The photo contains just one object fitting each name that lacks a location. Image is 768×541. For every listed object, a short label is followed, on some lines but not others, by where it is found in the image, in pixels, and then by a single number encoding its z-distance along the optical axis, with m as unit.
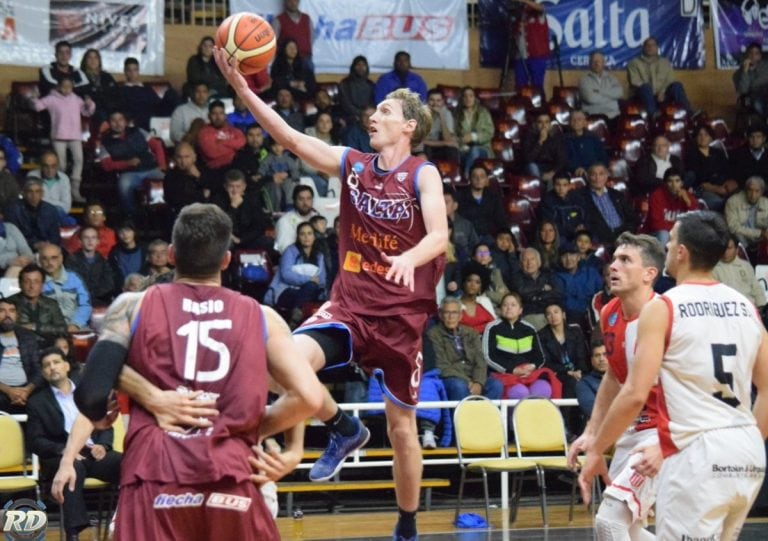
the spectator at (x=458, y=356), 13.18
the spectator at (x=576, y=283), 15.24
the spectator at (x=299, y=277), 13.55
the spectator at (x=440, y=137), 17.73
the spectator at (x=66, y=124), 16.02
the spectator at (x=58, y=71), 16.47
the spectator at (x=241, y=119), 17.06
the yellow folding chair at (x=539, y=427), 12.48
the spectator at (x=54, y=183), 15.09
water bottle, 10.84
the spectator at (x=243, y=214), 14.70
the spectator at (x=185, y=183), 15.23
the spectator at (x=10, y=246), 13.82
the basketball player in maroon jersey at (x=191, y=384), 4.44
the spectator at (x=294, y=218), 14.75
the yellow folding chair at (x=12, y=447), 11.16
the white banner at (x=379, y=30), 19.36
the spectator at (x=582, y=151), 18.31
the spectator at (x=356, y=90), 17.98
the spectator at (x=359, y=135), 16.56
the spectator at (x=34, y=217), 14.37
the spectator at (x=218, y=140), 16.16
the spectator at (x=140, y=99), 17.09
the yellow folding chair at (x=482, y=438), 12.07
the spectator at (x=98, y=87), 16.59
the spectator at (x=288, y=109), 16.59
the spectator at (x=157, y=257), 13.40
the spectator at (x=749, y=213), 17.12
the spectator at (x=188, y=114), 16.64
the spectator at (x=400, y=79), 18.27
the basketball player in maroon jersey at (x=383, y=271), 7.08
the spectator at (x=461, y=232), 15.50
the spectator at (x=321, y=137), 16.11
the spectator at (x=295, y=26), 18.50
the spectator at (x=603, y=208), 16.81
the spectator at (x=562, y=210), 16.69
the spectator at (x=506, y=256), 15.15
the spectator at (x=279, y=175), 15.55
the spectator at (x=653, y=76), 20.39
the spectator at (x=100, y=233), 14.30
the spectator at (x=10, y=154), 15.49
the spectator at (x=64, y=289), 13.17
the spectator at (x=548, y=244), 15.77
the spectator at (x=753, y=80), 20.33
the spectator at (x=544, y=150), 18.06
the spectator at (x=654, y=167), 18.31
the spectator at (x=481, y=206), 16.33
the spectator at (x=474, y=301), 14.16
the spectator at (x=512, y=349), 13.45
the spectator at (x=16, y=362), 11.85
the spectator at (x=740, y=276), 15.65
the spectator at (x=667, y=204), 17.09
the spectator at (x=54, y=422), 10.85
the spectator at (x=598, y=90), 19.91
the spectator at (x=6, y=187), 14.66
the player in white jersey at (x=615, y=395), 6.54
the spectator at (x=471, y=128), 18.11
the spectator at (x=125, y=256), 14.00
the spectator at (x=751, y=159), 18.59
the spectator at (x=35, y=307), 12.69
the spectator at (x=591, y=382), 12.78
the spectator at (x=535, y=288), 14.55
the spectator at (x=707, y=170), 18.30
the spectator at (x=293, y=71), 17.80
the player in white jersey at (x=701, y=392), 5.57
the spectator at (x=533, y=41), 19.86
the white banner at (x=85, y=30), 17.83
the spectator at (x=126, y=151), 15.93
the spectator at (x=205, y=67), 17.53
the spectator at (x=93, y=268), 13.72
